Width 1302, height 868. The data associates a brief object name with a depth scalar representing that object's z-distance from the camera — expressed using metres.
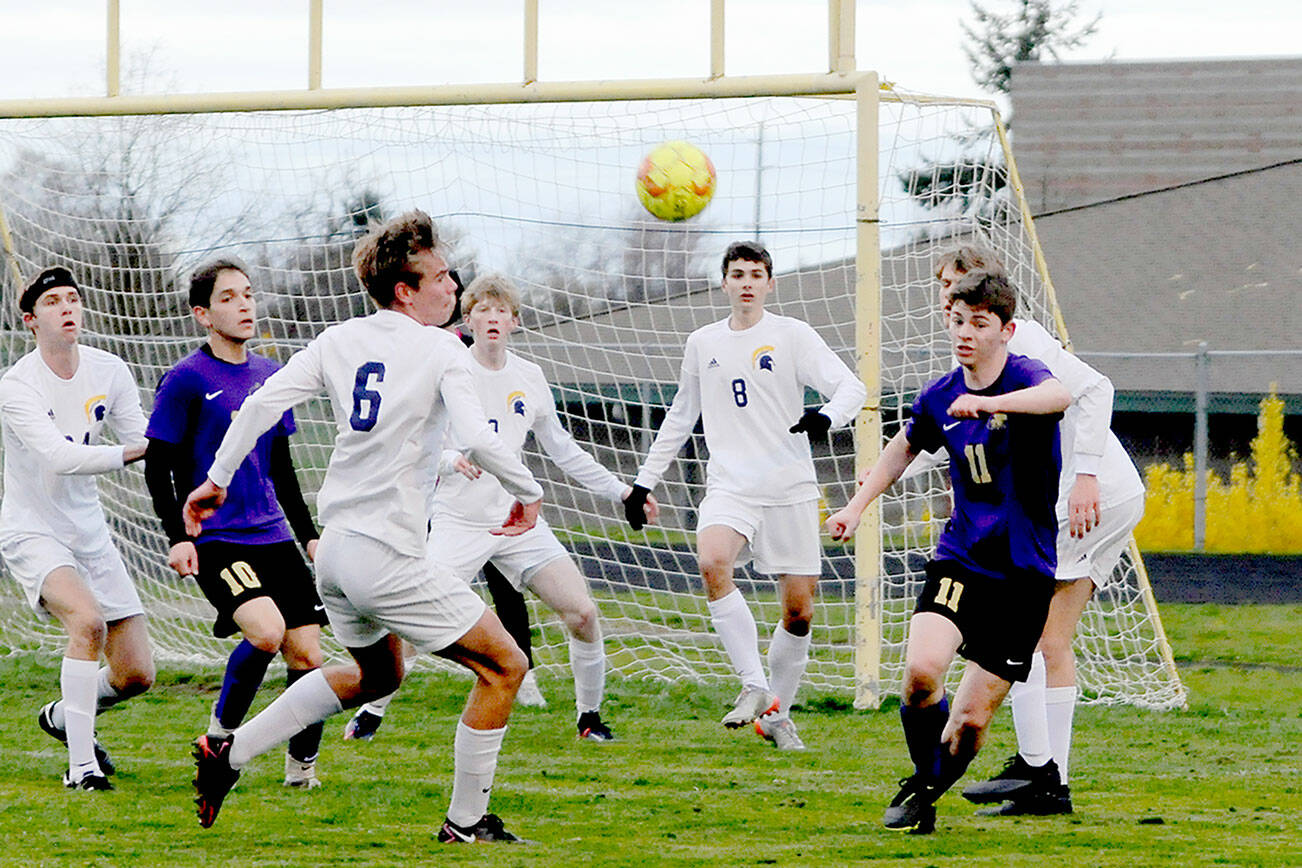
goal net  17.56
